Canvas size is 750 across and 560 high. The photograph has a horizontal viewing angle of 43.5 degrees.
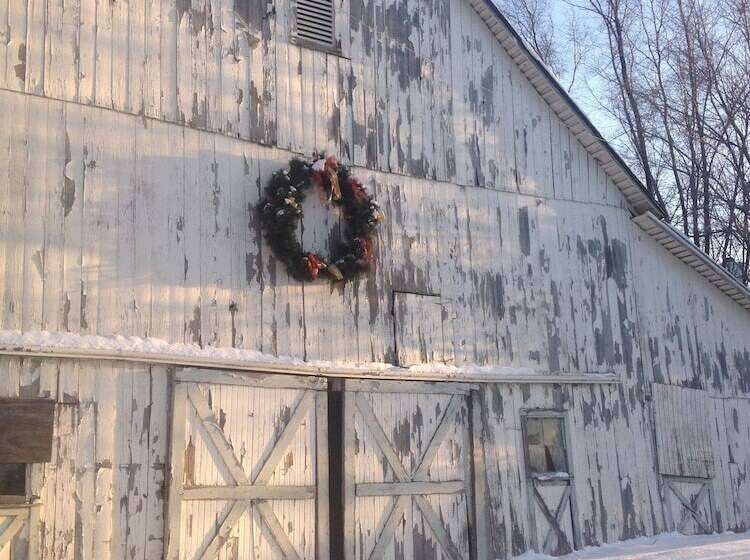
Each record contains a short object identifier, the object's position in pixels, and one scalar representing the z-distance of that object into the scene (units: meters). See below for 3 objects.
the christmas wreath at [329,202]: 9.85
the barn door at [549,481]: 11.38
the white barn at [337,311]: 8.66
